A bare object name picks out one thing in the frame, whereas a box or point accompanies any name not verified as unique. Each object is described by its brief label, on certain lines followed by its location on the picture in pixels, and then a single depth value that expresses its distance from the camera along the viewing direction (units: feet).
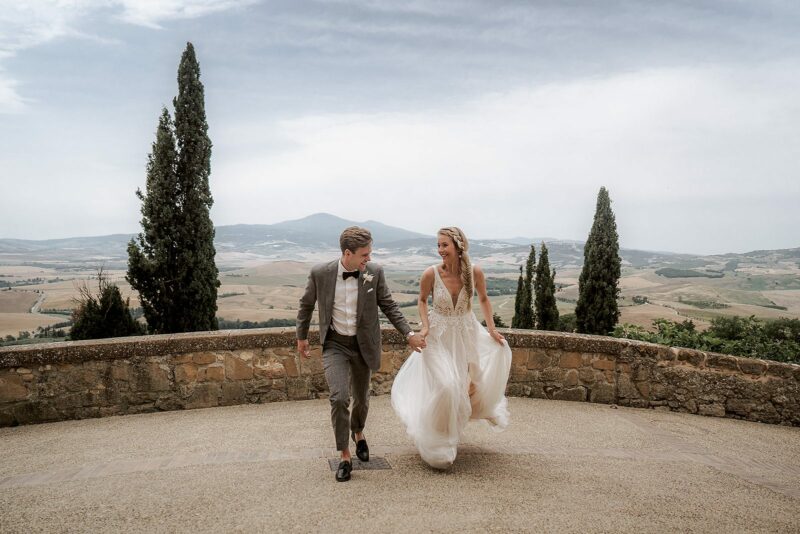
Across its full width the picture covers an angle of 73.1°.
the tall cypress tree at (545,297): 88.74
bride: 14.78
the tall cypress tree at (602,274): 66.13
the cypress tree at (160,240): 35.68
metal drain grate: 14.19
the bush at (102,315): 28.60
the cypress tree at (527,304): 87.25
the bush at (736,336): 26.00
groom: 14.32
